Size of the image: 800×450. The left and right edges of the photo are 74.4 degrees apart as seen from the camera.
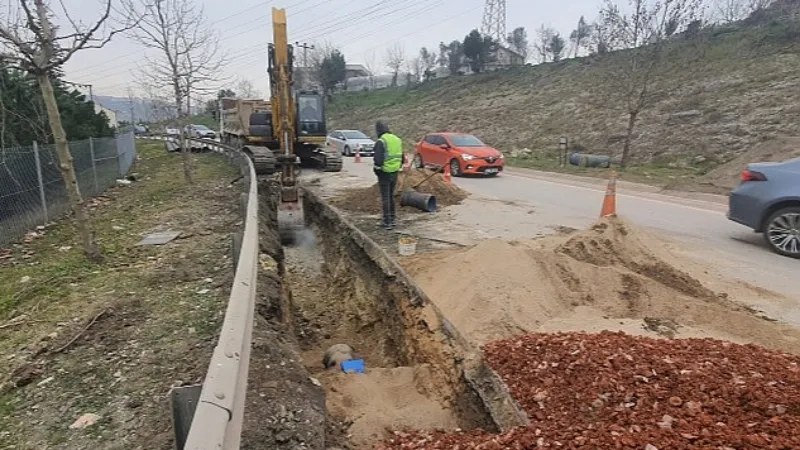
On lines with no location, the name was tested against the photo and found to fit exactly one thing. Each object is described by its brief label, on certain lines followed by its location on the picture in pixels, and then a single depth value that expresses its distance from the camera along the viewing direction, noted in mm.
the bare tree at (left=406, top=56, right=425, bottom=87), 70156
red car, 18984
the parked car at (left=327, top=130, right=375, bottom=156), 30312
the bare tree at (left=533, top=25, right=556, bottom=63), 57306
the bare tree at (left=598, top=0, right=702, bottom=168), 20891
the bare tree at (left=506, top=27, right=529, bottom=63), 59469
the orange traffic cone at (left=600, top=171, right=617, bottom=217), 9273
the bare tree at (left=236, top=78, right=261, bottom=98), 70525
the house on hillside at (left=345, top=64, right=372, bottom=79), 79738
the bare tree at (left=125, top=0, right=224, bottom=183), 16875
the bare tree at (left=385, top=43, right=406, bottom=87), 75400
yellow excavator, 10867
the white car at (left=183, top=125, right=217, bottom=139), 40406
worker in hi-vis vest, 9703
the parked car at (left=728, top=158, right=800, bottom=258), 7906
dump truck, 15500
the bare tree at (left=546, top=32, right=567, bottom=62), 56653
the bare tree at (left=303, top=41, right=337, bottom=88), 64812
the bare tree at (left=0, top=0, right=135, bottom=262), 5977
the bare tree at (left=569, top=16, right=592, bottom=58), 51238
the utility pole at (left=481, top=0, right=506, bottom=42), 53125
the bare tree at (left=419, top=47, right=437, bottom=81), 69438
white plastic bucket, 8125
